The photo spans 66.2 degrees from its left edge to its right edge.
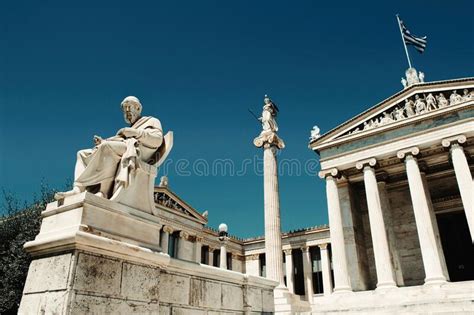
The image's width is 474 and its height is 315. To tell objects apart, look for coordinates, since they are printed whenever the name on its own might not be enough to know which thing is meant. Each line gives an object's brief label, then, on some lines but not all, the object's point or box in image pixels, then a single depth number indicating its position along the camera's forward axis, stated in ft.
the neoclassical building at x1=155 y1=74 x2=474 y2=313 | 60.34
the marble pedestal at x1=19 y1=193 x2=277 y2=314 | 12.26
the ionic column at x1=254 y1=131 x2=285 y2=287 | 70.28
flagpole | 83.19
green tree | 58.08
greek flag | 82.84
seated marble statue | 15.55
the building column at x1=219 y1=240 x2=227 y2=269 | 93.06
